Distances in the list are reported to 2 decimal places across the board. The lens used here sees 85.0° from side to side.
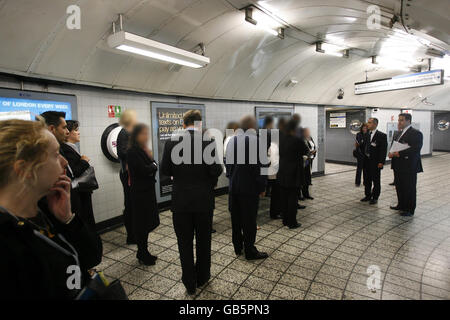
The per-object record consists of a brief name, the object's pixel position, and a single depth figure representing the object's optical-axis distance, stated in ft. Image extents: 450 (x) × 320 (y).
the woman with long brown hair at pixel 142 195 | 7.65
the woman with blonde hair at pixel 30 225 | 2.28
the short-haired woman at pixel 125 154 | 6.06
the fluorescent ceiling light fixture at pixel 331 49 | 15.39
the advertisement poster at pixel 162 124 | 12.67
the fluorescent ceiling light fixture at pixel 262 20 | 10.43
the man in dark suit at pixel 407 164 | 13.50
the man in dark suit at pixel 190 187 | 6.87
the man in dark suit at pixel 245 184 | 8.42
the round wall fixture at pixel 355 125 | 30.73
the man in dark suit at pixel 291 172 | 10.80
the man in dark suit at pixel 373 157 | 15.66
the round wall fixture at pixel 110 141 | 11.38
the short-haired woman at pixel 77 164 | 7.25
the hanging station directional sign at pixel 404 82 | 17.16
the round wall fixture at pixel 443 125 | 45.03
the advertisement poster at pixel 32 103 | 8.57
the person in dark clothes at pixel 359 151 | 17.40
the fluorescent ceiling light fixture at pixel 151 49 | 8.35
